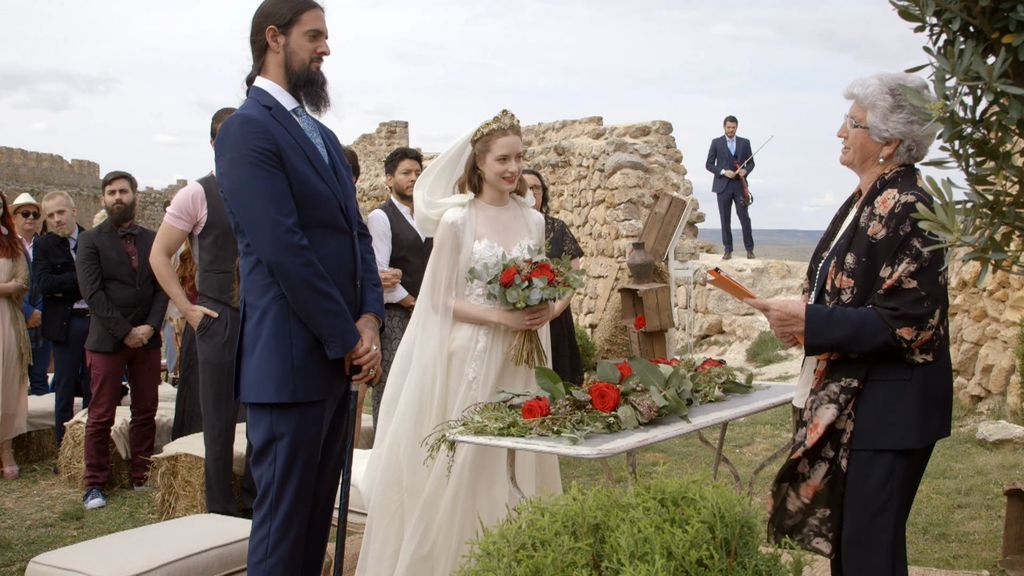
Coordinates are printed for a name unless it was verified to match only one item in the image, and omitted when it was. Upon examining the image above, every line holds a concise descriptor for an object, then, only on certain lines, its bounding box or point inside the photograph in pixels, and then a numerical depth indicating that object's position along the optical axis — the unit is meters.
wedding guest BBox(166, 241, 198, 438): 6.28
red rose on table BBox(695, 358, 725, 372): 4.01
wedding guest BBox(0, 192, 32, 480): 7.04
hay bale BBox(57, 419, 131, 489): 6.87
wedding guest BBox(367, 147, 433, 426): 5.84
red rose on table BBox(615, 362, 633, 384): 3.62
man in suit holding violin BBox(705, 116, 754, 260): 13.86
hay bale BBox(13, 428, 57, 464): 7.72
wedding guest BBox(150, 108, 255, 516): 4.97
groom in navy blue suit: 2.90
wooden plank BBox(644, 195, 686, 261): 6.71
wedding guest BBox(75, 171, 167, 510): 6.35
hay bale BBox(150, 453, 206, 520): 5.73
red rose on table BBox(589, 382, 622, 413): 3.31
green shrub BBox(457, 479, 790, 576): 2.36
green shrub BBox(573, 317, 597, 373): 11.28
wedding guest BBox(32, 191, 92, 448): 7.30
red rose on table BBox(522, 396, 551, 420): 3.30
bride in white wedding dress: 3.97
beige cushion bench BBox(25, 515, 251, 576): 3.35
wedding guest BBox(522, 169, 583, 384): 6.37
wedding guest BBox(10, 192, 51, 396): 8.59
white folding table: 3.00
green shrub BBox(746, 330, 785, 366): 11.23
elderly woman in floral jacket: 2.83
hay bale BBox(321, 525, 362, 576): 4.40
